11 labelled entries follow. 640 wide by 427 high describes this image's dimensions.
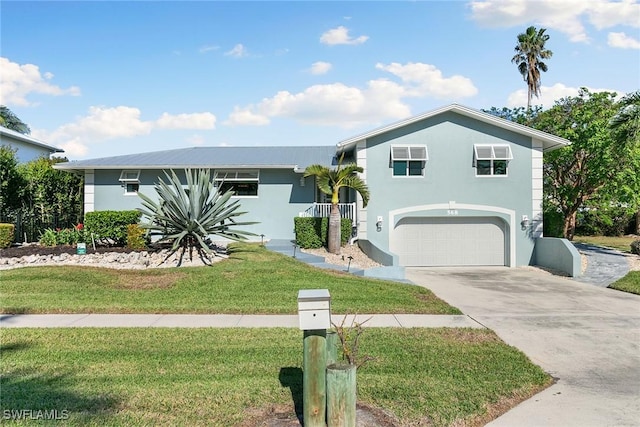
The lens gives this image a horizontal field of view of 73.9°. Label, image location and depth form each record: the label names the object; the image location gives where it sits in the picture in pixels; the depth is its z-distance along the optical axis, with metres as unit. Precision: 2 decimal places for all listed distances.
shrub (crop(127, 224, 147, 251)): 14.02
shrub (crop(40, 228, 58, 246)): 14.45
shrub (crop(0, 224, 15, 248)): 14.51
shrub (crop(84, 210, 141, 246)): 14.52
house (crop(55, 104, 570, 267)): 16.53
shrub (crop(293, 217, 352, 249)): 15.70
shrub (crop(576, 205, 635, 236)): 25.34
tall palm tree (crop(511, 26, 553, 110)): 33.72
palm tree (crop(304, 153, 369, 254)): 14.95
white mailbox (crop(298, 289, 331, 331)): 3.75
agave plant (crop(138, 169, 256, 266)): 12.61
